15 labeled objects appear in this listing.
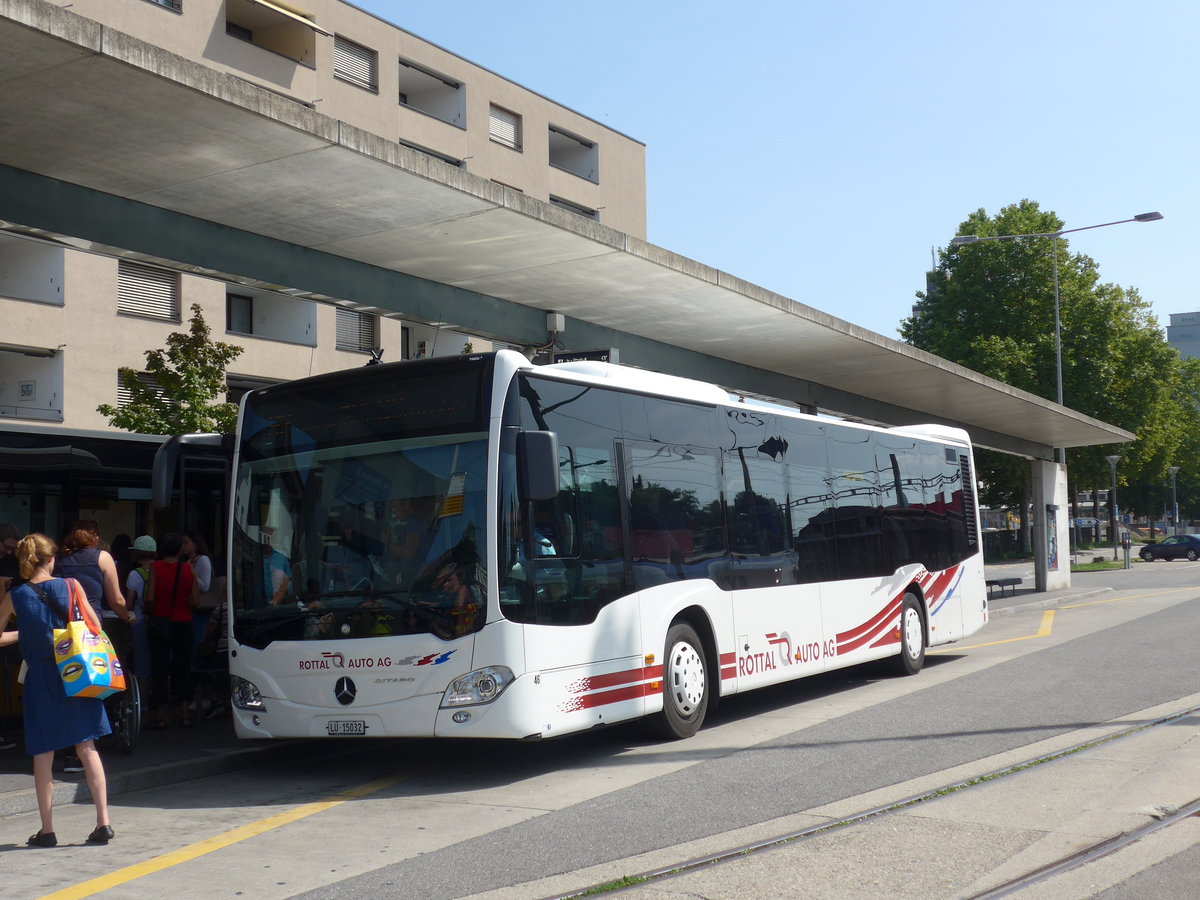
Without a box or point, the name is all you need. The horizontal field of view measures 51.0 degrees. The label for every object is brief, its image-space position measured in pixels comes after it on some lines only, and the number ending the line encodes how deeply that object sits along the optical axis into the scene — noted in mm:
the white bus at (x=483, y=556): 8500
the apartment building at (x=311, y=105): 30219
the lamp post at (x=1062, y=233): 32094
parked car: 63375
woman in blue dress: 6770
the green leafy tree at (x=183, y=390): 24547
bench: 31159
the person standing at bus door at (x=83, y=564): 8867
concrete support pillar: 35250
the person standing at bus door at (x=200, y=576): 11672
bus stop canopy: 8477
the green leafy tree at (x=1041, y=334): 54750
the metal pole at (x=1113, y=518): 76462
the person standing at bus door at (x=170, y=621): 11156
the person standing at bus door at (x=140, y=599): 11008
